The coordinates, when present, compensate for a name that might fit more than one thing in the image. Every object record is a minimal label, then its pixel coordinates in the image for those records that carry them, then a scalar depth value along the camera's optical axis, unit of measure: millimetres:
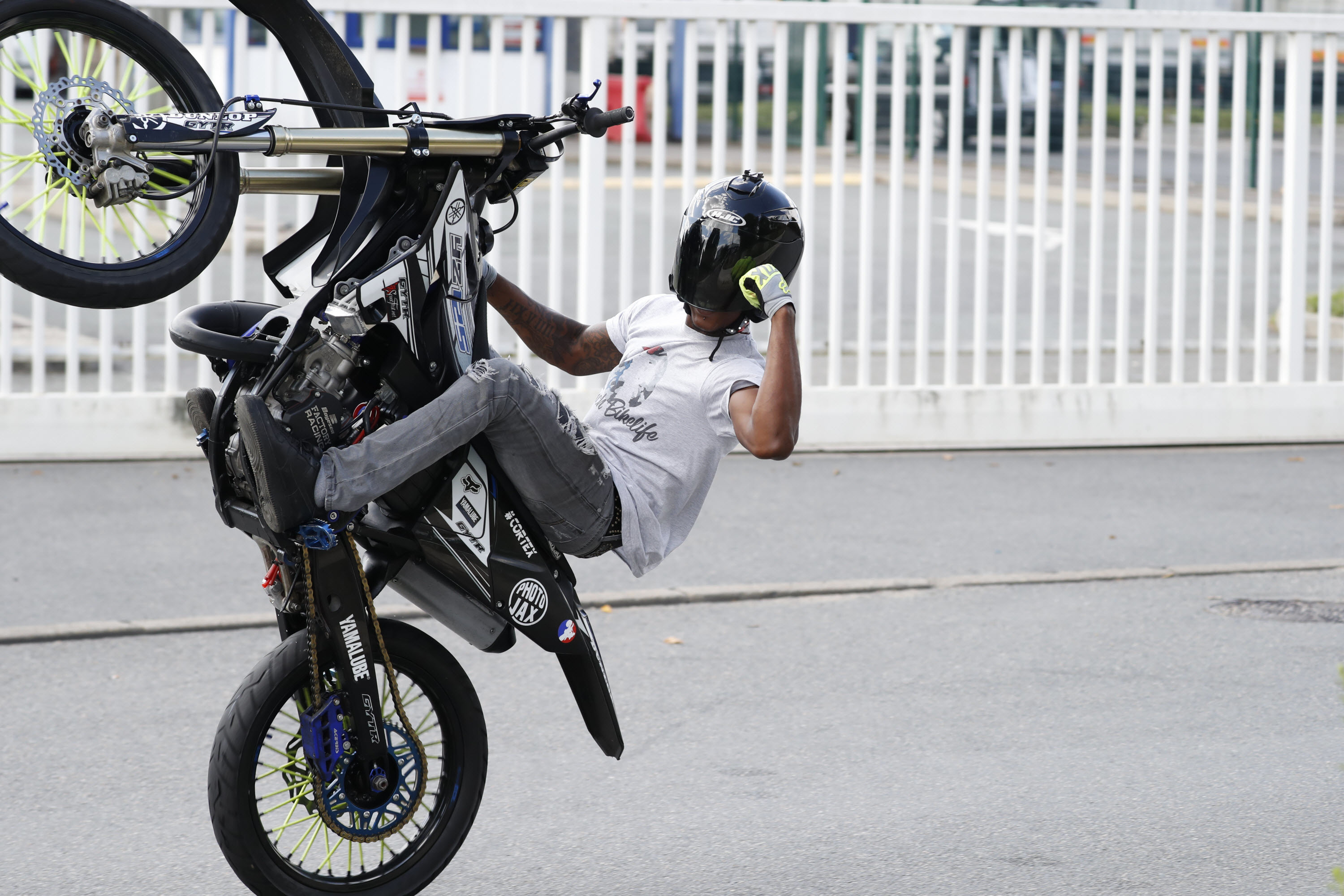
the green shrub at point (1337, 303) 26991
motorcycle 7148
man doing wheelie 7145
